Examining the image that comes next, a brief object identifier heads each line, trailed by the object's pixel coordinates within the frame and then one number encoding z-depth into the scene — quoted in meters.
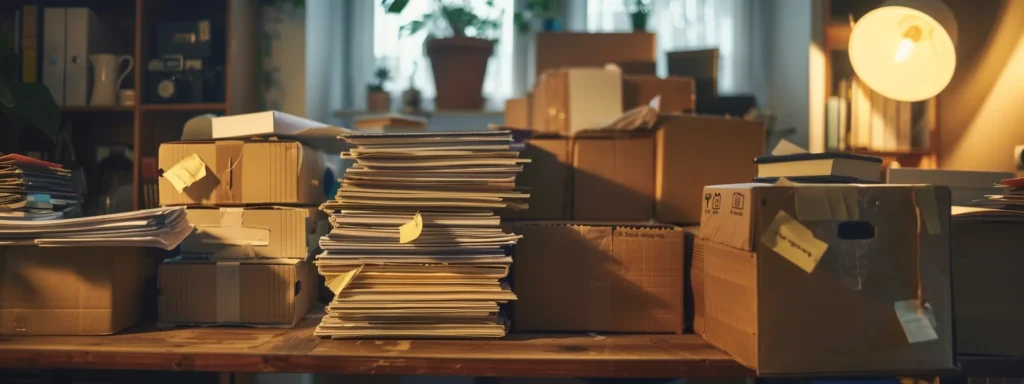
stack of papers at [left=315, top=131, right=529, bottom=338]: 1.30
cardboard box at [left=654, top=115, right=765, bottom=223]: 1.56
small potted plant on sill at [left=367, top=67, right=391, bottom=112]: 2.83
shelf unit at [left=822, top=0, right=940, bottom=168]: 2.24
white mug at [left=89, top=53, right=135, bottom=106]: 2.33
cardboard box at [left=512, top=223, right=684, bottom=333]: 1.39
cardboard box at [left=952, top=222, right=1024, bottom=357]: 1.26
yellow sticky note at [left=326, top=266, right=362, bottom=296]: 1.29
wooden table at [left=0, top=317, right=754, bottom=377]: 1.17
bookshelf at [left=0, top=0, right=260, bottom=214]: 2.32
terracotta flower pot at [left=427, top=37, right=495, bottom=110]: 2.73
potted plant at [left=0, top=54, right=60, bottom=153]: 1.86
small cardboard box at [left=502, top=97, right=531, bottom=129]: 2.42
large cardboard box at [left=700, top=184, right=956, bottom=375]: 1.10
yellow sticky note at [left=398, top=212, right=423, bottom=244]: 1.28
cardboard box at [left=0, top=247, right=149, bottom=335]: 1.29
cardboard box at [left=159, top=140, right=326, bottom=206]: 1.43
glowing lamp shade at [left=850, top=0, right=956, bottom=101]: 1.84
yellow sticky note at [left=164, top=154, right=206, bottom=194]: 1.40
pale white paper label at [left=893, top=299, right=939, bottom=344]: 1.10
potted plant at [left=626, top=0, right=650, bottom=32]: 2.56
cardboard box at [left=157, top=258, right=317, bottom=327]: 1.39
